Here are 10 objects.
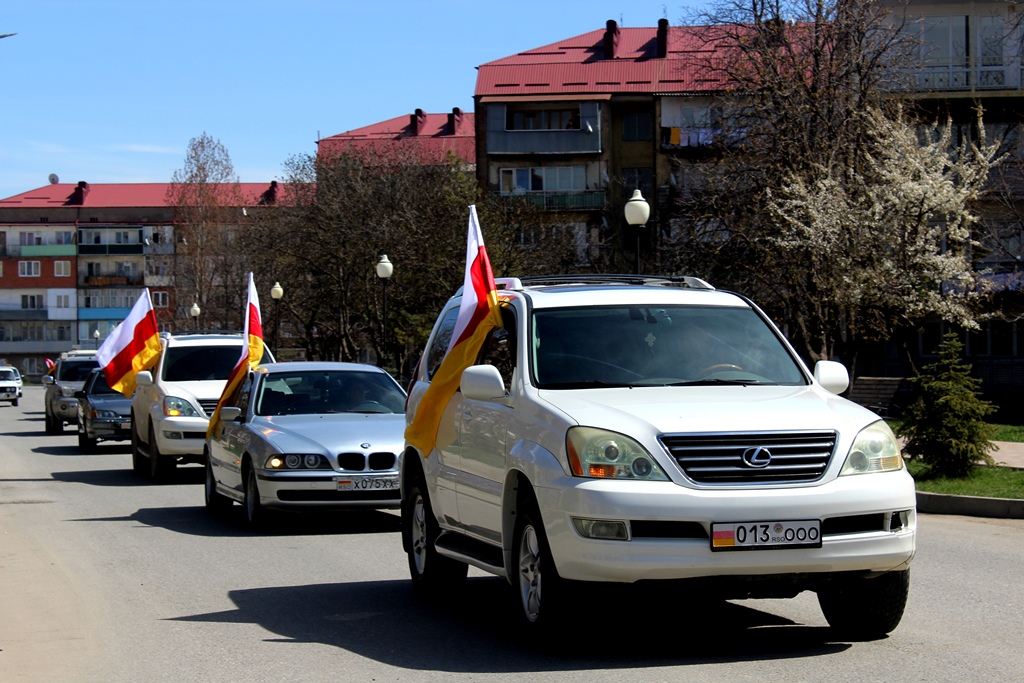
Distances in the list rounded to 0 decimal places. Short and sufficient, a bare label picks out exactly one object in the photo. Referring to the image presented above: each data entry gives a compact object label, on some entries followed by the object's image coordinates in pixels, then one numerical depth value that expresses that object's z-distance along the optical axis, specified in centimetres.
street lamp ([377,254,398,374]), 3534
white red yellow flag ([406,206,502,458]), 841
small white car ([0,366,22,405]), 6294
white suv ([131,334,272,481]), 1848
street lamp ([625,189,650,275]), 2181
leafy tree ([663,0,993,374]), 3145
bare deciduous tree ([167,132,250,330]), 7938
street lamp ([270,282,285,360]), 4658
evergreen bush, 1606
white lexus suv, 633
